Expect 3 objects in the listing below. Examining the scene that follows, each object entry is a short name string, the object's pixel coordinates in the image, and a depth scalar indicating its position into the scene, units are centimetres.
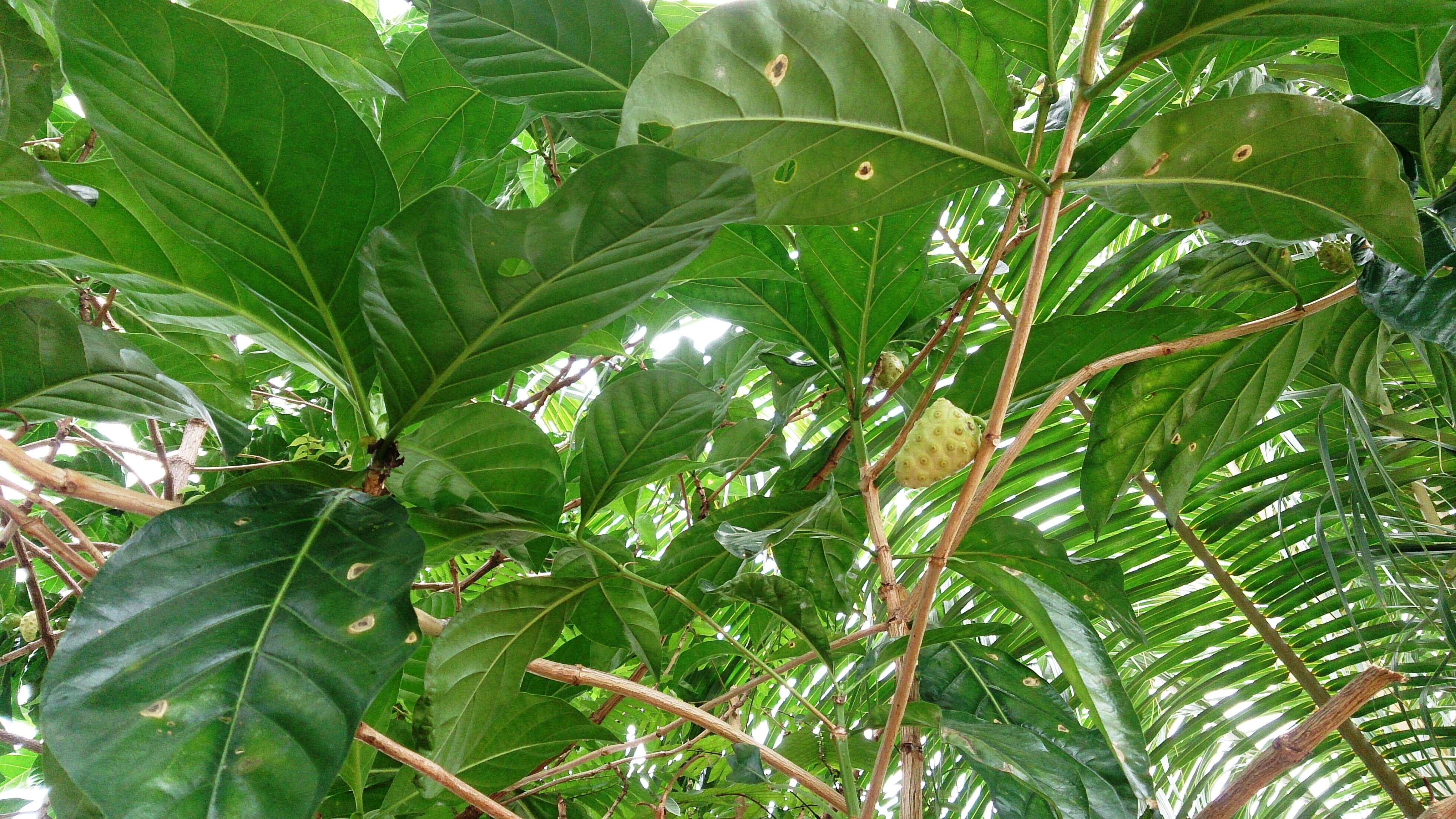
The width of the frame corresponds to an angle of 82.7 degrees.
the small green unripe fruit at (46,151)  111
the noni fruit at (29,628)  123
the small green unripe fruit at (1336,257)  85
